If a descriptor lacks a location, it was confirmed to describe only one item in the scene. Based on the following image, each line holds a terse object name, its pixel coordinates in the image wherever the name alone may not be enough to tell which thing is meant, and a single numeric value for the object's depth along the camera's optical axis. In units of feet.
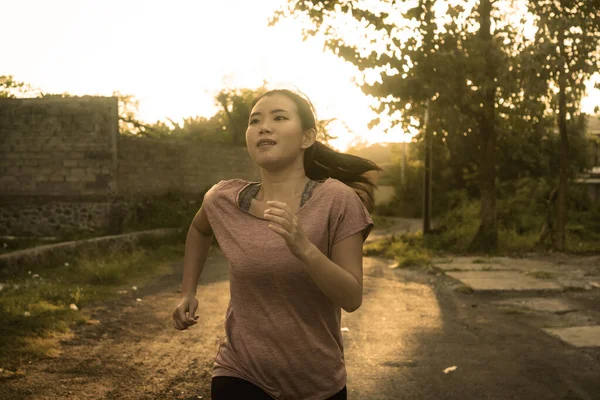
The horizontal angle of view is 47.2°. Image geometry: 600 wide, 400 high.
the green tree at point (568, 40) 38.58
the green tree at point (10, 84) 67.62
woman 7.63
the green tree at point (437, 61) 39.50
